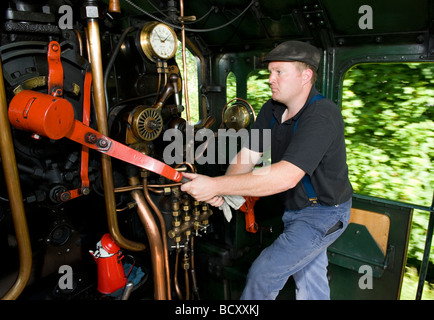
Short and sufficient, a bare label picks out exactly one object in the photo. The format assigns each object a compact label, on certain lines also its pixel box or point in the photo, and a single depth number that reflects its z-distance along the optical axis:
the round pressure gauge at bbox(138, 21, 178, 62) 2.22
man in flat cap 1.83
